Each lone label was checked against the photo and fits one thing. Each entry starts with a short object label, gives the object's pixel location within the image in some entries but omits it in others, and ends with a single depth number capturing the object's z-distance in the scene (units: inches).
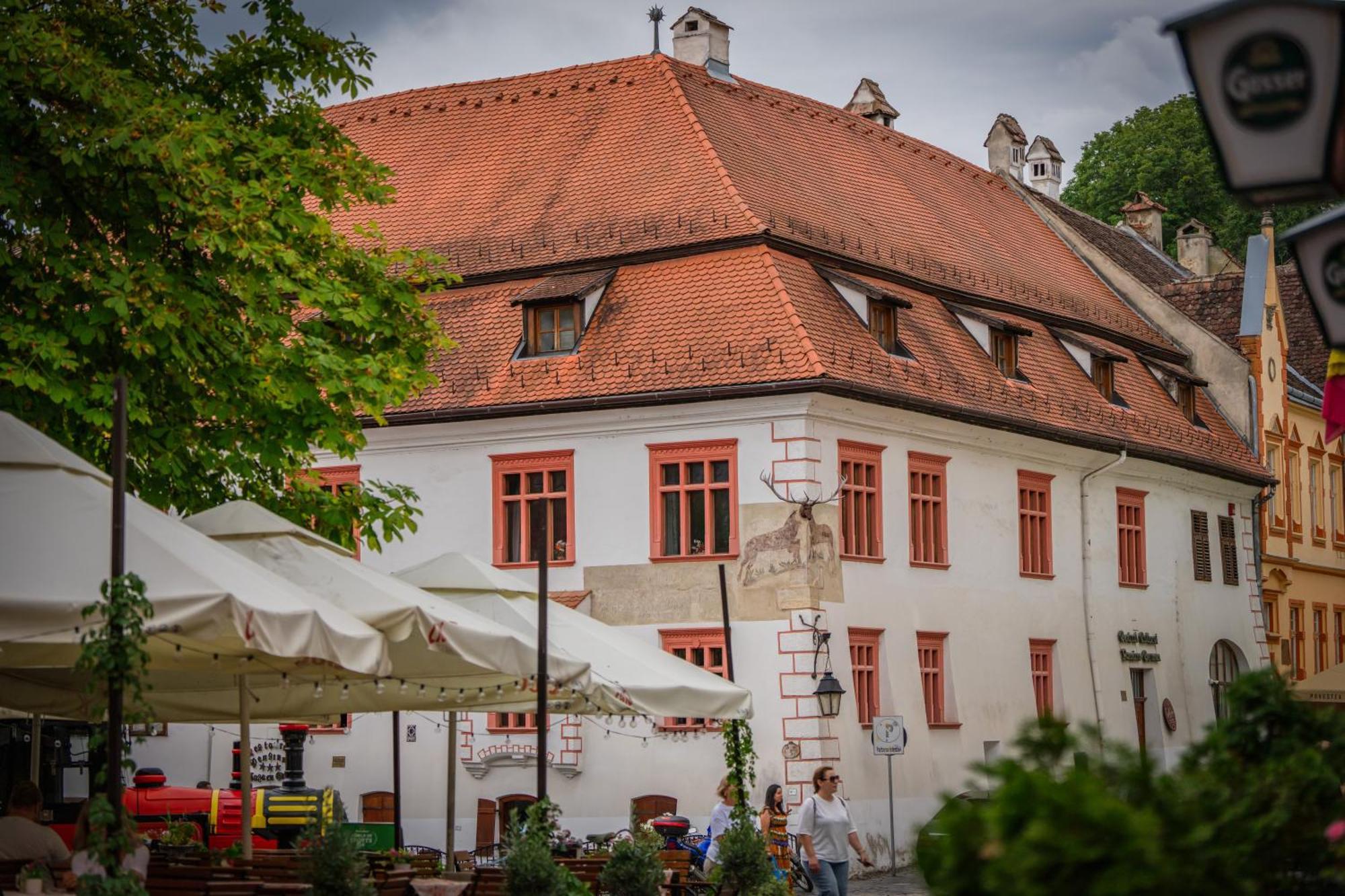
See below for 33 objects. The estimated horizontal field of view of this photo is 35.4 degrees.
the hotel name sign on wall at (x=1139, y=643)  1489.9
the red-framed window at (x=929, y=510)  1283.2
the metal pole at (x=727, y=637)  976.3
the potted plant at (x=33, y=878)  504.4
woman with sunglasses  749.3
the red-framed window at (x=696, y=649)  1186.6
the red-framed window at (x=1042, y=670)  1387.8
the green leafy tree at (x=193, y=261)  713.0
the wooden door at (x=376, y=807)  1294.3
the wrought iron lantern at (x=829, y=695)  1135.6
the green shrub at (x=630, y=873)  647.1
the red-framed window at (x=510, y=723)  1241.4
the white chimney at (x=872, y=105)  1889.8
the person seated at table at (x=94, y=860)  463.8
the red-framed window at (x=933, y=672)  1270.9
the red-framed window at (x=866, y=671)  1200.8
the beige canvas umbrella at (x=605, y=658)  659.4
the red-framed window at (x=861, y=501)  1213.7
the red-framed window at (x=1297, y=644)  1812.3
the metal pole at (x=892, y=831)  1180.5
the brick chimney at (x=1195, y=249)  2081.7
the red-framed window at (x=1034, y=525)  1395.2
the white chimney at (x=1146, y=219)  2146.9
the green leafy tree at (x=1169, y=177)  2596.0
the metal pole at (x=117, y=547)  432.1
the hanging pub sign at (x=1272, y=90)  233.5
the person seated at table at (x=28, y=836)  577.9
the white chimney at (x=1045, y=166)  2142.0
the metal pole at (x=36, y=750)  705.6
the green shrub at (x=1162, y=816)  207.9
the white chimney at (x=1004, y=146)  1929.1
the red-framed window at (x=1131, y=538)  1513.3
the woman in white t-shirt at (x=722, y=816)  888.6
